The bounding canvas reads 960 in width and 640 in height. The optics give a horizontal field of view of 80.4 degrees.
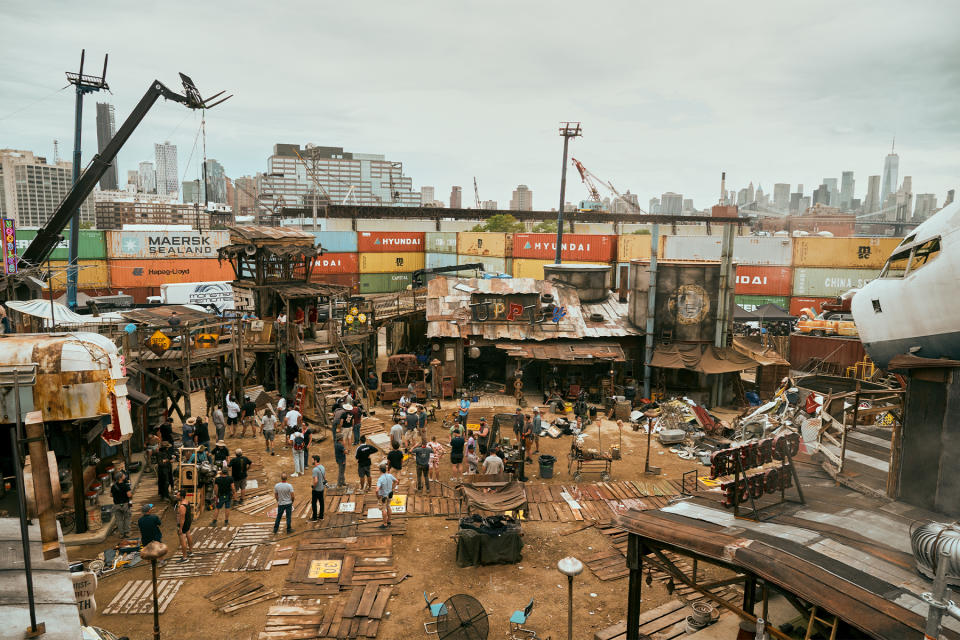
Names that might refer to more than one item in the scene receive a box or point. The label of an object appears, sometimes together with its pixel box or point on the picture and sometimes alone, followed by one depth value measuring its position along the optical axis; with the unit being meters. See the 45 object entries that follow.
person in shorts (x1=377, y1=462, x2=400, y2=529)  16.03
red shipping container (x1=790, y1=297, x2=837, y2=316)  42.94
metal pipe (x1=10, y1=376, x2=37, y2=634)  5.47
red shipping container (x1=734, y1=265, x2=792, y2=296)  44.44
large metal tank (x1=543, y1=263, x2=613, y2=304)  34.31
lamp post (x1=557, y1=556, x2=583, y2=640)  9.57
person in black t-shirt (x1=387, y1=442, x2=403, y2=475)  17.67
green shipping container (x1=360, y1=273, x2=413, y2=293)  61.53
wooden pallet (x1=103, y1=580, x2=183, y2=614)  12.22
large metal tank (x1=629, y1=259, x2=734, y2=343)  27.95
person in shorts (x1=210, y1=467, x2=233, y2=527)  16.28
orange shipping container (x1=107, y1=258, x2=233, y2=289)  49.25
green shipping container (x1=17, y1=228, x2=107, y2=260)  47.94
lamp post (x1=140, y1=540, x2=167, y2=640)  9.10
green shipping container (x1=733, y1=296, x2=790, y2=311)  44.45
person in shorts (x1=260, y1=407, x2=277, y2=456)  22.09
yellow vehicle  28.80
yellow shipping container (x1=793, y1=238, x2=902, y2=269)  41.62
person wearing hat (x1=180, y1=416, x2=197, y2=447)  19.41
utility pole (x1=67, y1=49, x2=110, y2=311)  30.12
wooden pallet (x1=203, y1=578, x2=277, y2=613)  12.50
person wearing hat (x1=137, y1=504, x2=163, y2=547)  13.37
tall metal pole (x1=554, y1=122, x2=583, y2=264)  39.72
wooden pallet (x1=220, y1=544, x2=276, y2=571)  14.05
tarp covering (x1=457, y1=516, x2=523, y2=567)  14.28
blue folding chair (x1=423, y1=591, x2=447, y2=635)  11.87
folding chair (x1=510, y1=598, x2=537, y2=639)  11.66
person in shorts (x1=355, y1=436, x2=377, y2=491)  17.56
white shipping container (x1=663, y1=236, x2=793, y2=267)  45.20
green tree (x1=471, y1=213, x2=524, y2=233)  80.50
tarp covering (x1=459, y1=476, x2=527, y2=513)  15.08
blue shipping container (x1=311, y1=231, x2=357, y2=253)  59.22
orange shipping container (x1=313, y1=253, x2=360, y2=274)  58.47
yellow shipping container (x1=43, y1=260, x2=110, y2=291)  48.34
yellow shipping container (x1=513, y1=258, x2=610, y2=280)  52.38
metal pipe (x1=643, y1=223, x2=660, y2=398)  28.34
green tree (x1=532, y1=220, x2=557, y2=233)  82.99
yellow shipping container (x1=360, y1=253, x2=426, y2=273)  61.38
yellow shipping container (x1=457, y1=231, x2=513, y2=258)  55.06
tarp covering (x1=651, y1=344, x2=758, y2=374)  27.11
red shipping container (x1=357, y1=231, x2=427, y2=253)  61.17
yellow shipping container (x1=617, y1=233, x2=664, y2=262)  49.38
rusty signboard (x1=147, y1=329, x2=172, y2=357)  21.59
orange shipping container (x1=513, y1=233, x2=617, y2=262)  51.31
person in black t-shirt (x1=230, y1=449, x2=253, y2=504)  17.06
